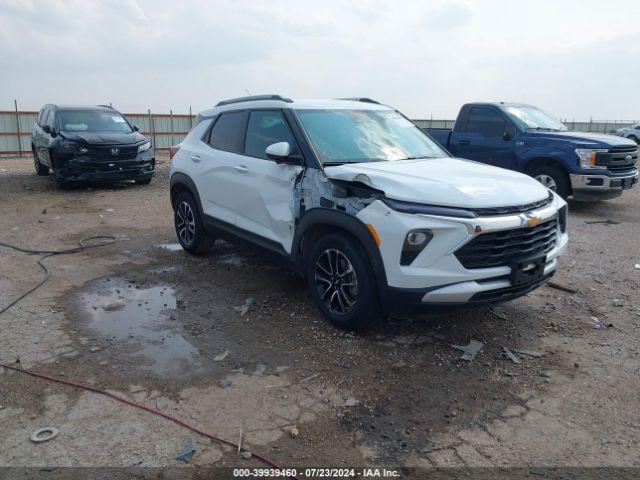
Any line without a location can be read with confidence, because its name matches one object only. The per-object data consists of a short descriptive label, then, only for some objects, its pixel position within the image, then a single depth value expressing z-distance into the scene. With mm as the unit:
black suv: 11320
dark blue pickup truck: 9031
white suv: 3670
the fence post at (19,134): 21517
